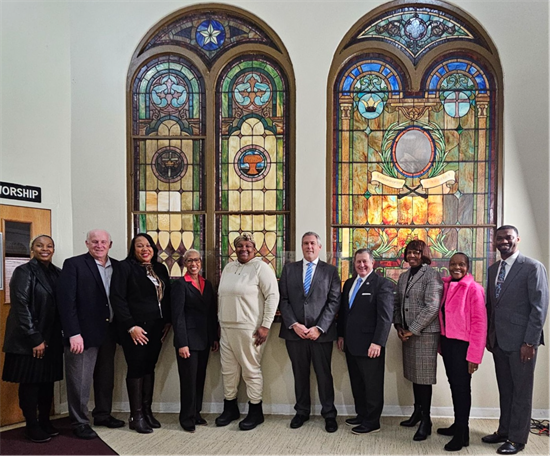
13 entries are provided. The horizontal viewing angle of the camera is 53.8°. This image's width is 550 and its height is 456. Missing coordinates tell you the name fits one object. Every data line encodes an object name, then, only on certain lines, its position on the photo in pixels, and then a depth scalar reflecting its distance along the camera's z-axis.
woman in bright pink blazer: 3.59
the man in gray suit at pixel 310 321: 4.03
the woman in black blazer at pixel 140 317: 3.85
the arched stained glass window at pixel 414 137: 4.47
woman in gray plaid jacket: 3.78
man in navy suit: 3.85
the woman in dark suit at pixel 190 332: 3.99
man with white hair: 3.73
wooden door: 4.09
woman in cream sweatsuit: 4.00
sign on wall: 4.10
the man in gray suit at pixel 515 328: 3.46
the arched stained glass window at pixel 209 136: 4.61
